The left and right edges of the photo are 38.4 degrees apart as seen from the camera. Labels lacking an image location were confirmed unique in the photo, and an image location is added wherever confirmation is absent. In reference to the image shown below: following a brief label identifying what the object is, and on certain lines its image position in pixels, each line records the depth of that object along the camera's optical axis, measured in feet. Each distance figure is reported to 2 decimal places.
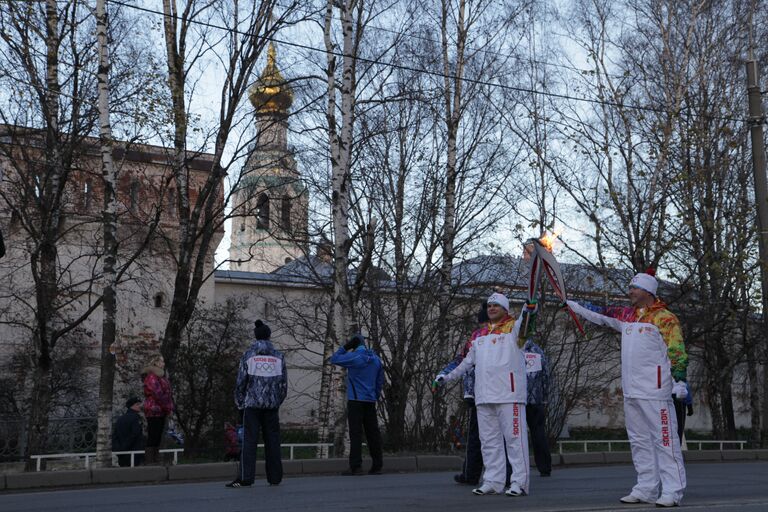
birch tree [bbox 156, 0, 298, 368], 76.28
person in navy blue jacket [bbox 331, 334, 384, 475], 46.19
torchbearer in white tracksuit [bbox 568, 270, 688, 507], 30.30
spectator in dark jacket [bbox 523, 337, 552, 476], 45.98
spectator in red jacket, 56.49
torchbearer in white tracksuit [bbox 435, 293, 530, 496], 33.50
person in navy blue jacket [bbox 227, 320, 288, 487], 39.37
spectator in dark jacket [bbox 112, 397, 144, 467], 62.64
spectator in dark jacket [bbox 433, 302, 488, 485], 38.99
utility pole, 71.31
